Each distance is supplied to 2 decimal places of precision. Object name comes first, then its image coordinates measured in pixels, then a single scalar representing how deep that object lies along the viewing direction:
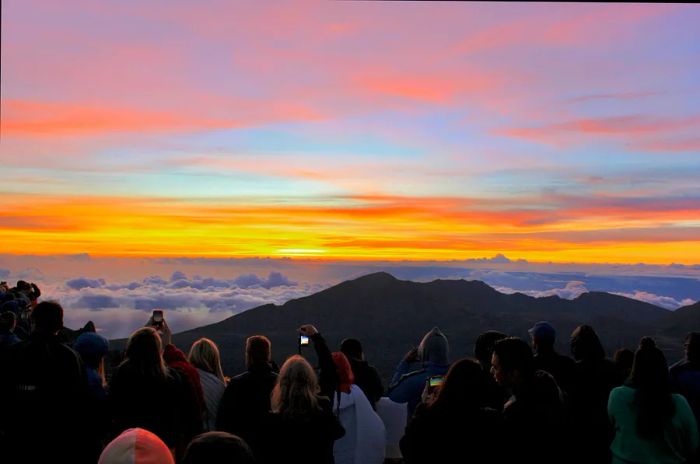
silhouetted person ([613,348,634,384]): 7.30
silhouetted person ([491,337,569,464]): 4.99
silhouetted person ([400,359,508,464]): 4.79
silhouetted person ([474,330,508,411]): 6.79
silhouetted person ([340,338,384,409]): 7.70
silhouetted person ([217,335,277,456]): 6.28
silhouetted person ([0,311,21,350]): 7.64
